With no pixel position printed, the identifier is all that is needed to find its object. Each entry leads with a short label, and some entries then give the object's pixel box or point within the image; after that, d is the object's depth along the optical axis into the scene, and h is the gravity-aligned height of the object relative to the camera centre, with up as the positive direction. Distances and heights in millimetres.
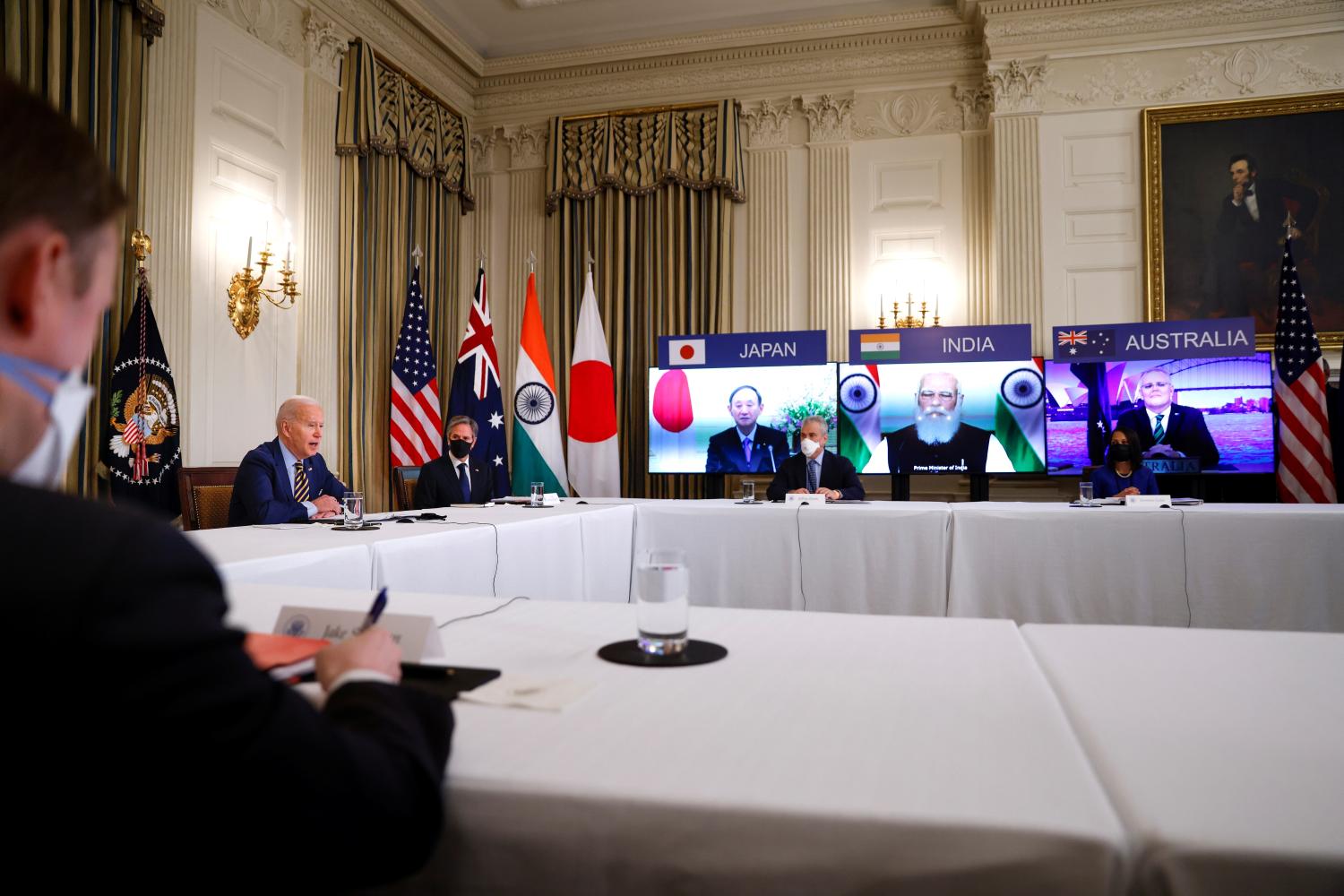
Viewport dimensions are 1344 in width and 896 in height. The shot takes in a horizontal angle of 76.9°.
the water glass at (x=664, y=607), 1077 -183
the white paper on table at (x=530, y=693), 894 -250
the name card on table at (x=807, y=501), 4550 -202
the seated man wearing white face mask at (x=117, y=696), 500 -142
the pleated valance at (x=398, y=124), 6301 +2774
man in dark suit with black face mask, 5043 -88
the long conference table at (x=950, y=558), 3539 -428
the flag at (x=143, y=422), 4297 +217
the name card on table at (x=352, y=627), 1021 -209
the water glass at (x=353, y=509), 3055 -166
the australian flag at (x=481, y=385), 6883 +639
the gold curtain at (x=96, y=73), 4090 +1976
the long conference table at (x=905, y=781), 612 -262
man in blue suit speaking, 3580 -66
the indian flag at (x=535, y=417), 6863 +388
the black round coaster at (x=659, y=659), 1055 -247
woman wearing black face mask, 4836 -48
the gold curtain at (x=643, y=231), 7523 +2115
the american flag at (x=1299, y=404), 5633 +403
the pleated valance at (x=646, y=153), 7453 +2818
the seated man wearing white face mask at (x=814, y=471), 5215 -48
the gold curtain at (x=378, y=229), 6328 +1895
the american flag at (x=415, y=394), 6559 +543
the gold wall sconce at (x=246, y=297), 5277 +1039
